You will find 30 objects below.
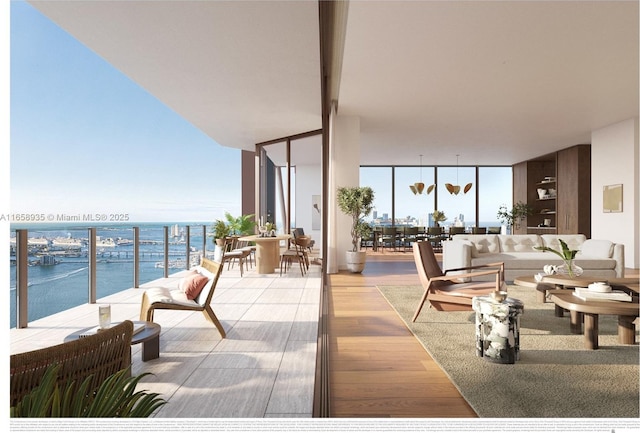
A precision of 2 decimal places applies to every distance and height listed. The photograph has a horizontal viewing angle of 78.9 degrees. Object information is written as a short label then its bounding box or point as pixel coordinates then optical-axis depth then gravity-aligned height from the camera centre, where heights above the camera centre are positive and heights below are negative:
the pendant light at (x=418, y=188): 11.87 +0.87
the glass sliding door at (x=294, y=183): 10.12 +1.15
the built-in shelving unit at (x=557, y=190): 10.36 +0.75
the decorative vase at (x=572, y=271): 4.26 -0.63
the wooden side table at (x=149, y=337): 2.75 -0.85
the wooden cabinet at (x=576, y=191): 10.31 +0.66
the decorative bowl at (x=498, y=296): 2.91 -0.61
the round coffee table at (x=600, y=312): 3.02 -0.76
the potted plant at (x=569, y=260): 4.23 -0.50
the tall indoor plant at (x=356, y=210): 7.16 +0.12
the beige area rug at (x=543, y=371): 2.14 -1.06
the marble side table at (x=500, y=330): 2.80 -0.84
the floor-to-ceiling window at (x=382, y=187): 14.29 +1.08
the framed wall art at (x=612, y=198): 8.05 +0.36
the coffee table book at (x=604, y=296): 3.25 -0.69
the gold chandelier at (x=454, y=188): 12.23 +0.88
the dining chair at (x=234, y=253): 7.46 -0.70
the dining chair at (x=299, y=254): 7.41 -0.73
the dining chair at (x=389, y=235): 12.03 -0.60
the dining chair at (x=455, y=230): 12.46 -0.46
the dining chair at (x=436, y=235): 12.36 -0.68
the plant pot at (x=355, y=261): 7.35 -0.85
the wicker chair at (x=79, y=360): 1.17 -0.48
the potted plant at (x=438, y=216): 12.91 -0.01
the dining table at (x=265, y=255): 7.68 -0.75
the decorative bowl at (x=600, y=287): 3.38 -0.64
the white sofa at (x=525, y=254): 6.02 -0.63
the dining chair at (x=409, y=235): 12.19 -0.61
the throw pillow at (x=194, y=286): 3.74 -0.66
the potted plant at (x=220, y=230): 9.56 -0.31
